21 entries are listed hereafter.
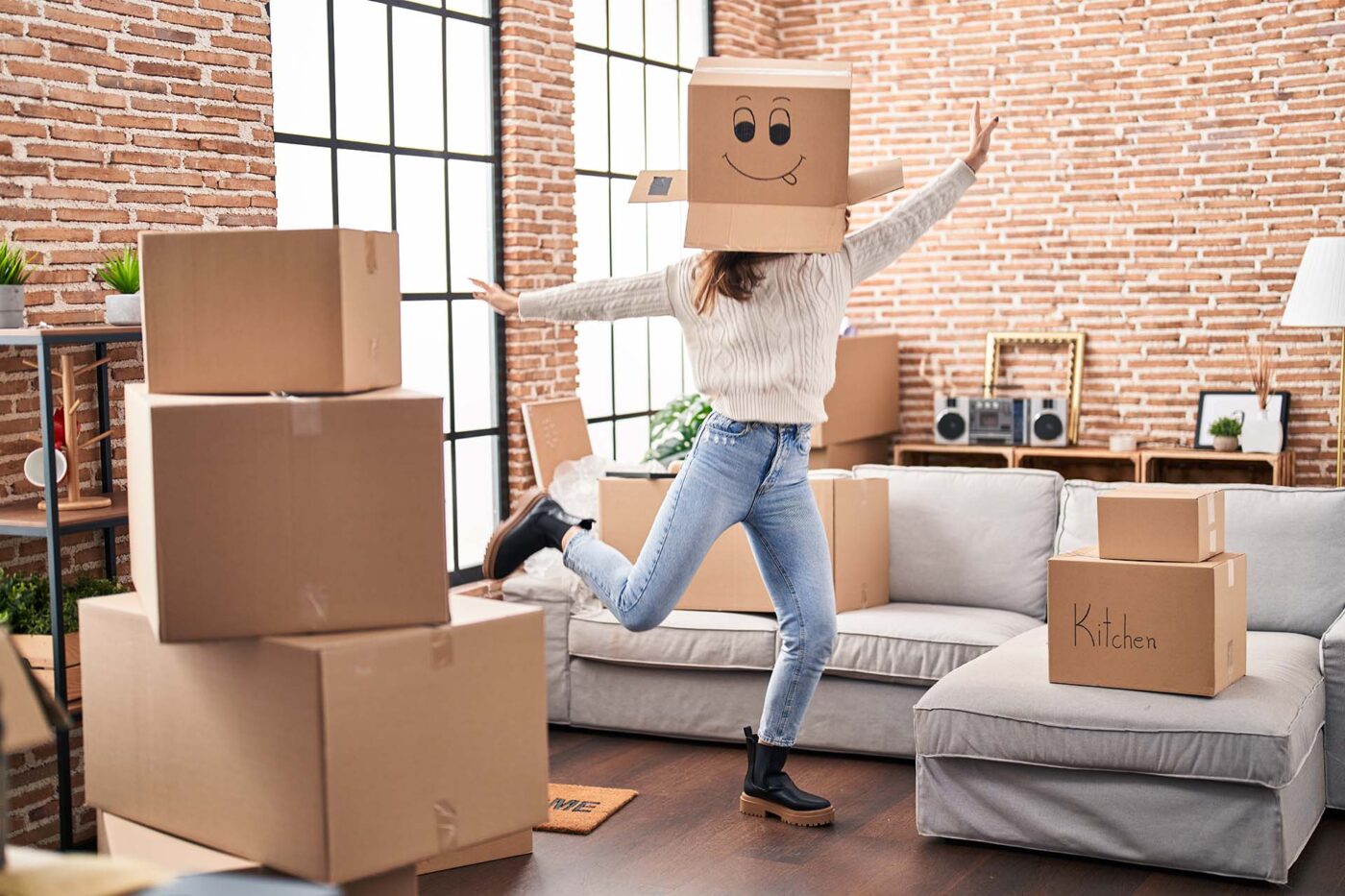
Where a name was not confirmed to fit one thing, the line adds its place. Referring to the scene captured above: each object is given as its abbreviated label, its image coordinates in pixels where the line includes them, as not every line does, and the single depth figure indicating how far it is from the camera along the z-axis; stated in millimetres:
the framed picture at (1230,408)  6652
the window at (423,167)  4793
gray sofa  3129
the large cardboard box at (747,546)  4262
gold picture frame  7148
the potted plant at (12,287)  3268
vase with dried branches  6609
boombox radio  7035
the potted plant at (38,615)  3271
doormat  3551
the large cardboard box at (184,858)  2123
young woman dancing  3152
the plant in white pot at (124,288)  3395
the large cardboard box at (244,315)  2195
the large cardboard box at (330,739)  2047
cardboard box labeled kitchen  3182
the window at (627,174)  6281
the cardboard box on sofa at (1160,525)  3236
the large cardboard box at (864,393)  6965
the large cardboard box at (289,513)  2061
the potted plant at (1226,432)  6617
